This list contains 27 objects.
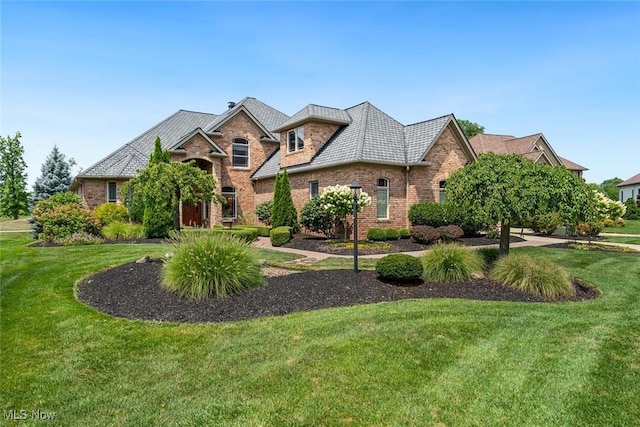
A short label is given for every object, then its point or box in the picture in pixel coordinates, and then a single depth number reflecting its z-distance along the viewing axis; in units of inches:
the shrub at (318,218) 658.2
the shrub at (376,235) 654.5
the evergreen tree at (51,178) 1358.3
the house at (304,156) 690.8
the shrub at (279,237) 633.6
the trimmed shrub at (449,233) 619.2
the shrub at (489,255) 357.3
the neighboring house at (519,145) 1177.9
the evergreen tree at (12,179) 1368.1
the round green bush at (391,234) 665.0
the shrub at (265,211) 842.0
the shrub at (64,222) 621.0
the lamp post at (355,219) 334.6
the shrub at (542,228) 807.7
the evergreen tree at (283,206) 741.3
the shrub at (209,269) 264.1
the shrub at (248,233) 613.2
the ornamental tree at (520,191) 319.9
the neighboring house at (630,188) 1800.0
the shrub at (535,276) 295.6
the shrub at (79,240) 590.5
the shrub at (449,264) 317.1
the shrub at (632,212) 1343.5
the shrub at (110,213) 745.6
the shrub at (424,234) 617.9
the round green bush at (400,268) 297.6
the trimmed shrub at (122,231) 669.3
